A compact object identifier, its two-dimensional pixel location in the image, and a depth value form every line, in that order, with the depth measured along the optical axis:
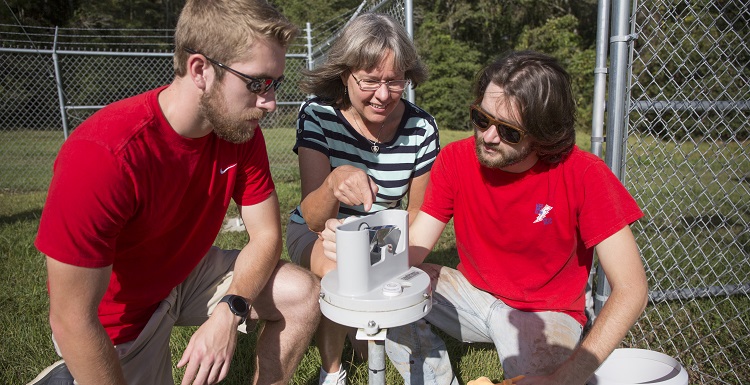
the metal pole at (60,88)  8.29
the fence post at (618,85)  2.72
